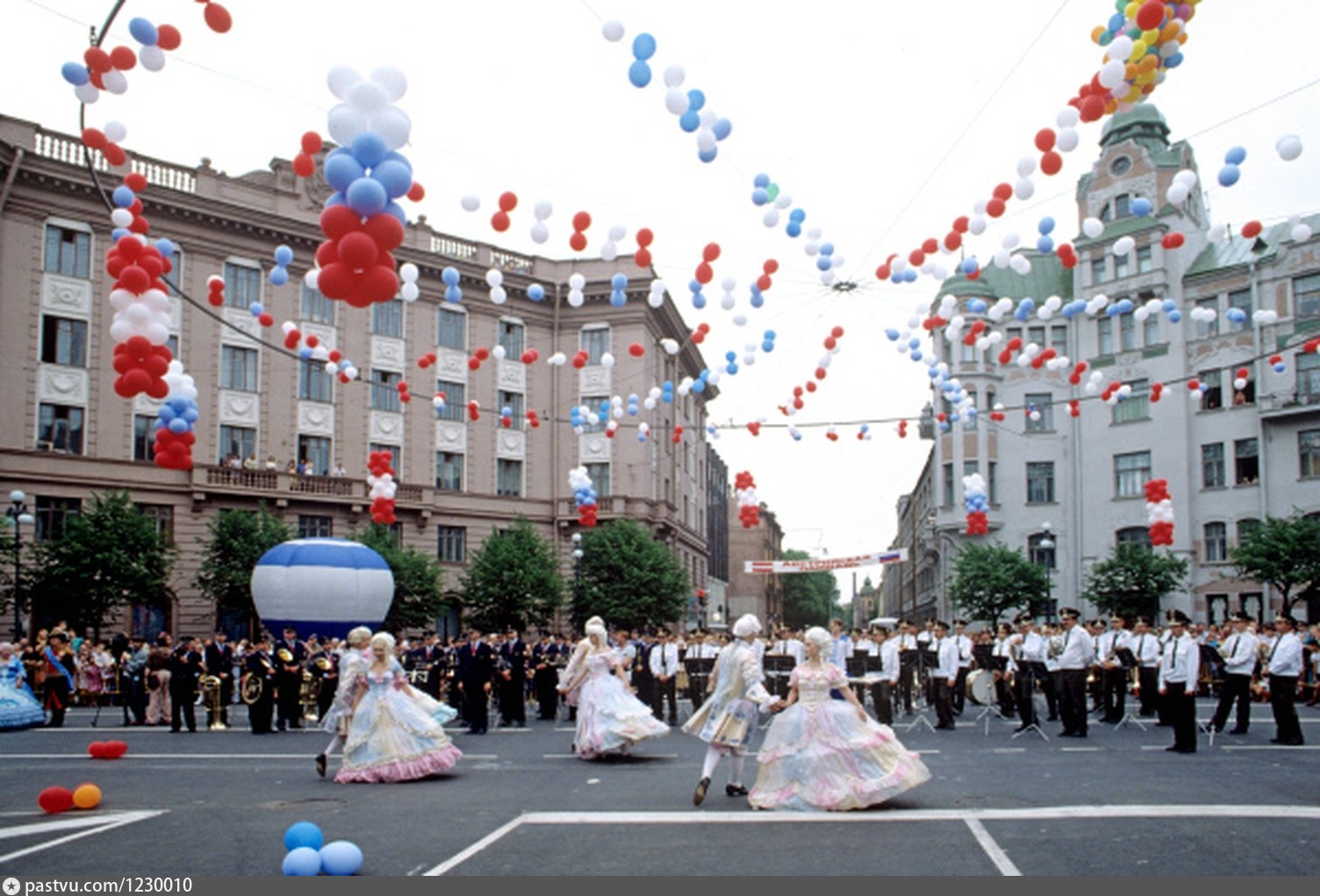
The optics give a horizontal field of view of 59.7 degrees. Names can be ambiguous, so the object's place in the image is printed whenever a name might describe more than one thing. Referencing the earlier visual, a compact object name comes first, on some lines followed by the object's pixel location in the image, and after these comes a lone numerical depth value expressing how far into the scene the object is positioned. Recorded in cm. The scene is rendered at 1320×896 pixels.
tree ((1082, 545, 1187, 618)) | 4356
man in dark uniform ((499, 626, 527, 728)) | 2244
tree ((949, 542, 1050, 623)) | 4553
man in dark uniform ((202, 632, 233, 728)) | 2266
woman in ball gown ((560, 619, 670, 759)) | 1573
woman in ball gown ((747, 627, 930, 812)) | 1080
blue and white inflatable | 3247
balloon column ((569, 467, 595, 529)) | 2958
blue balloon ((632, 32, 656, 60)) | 1134
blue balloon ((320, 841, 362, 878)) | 804
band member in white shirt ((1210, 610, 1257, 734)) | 1769
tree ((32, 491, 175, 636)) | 3312
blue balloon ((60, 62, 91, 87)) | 1084
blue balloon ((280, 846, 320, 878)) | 792
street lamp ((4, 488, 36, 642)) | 2791
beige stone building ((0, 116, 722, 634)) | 3706
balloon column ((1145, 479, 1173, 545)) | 2894
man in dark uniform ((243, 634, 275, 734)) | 2095
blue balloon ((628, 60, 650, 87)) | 1137
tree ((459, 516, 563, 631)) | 4209
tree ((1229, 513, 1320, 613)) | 3869
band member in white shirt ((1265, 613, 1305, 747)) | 1672
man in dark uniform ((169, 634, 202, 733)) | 2164
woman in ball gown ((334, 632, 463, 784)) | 1366
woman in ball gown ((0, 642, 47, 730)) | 1886
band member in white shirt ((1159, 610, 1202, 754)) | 1582
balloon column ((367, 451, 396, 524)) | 2883
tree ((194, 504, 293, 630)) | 3772
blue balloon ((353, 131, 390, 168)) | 1064
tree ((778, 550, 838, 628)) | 12444
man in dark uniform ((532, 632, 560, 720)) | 2461
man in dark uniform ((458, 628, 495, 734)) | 2055
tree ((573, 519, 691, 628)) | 4422
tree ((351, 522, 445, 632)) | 4062
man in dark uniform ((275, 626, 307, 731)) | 2198
